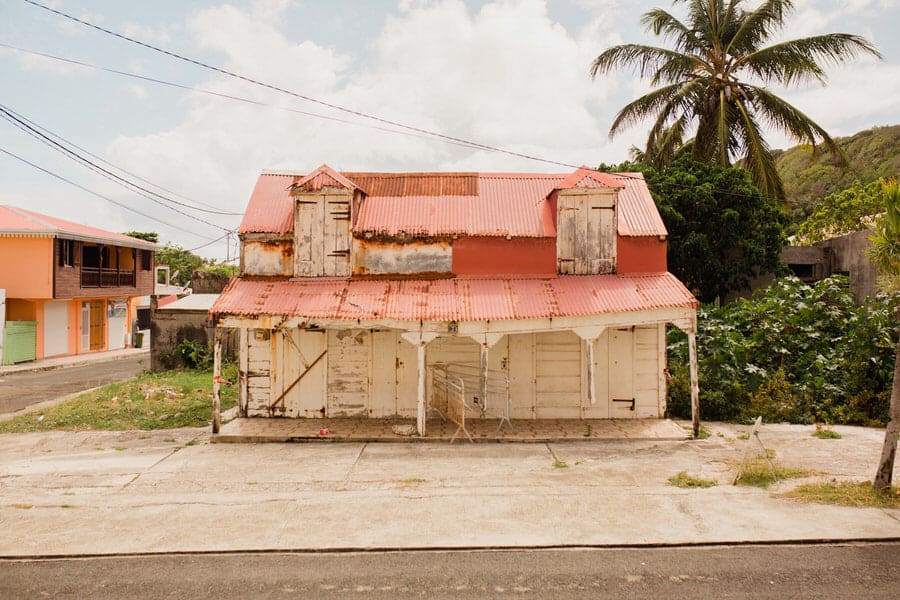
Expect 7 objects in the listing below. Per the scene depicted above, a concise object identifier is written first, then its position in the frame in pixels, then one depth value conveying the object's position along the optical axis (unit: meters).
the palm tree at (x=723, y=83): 21.23
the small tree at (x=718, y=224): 20.06
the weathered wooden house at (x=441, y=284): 13.36
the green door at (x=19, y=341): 25.95
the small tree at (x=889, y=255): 8.15
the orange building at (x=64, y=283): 27.11
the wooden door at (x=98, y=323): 32.94
